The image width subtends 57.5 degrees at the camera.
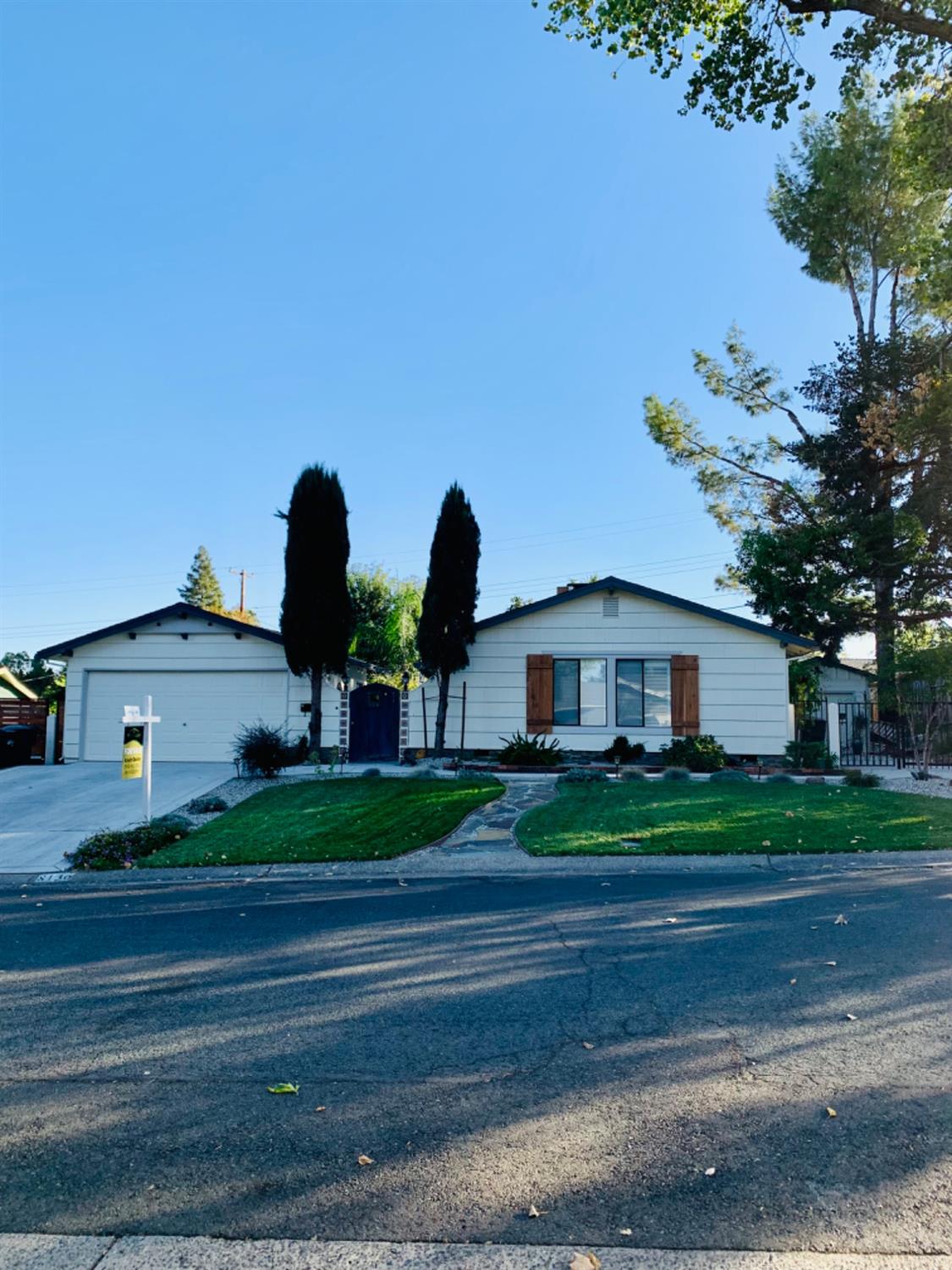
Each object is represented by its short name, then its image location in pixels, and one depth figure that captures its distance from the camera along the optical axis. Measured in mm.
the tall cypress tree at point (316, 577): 18594
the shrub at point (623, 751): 18781
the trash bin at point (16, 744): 19891
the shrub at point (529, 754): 18516
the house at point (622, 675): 19391
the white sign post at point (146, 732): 12016
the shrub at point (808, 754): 18250
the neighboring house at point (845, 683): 29641
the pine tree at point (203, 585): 70750
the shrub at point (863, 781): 15562
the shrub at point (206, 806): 14008
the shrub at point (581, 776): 16141
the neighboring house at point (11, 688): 28875
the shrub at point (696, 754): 18016
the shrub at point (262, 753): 17062
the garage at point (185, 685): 20234
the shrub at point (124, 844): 10555
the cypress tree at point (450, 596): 19125
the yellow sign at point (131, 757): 11922
